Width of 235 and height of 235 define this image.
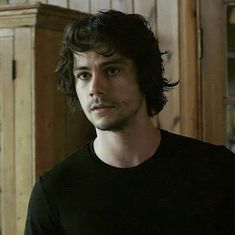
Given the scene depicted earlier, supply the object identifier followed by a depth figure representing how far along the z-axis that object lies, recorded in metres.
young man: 1.61
